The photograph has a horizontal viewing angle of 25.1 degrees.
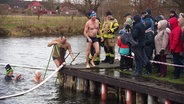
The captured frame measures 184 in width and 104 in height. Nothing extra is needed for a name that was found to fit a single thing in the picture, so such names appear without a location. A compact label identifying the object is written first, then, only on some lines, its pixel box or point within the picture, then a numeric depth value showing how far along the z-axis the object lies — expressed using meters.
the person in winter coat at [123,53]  14.52
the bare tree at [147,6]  34.05
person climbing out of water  15.64
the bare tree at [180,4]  31.91
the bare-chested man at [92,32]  14.62
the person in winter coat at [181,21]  12.82
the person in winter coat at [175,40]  12.24
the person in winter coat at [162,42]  12.87
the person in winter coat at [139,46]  12.80
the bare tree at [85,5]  58.42
